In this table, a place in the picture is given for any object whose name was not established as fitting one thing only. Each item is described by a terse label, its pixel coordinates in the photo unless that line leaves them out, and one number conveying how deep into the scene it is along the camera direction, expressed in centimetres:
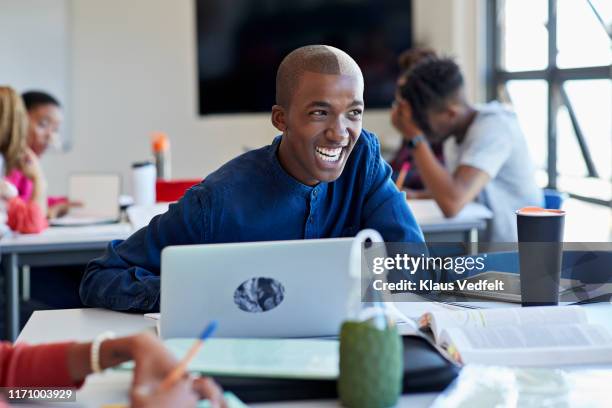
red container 370
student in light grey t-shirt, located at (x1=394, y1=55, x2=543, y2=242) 325
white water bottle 369
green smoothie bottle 115
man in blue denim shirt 171
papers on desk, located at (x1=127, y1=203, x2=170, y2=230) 322
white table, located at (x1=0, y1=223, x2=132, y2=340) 299
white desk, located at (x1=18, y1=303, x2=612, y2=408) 125
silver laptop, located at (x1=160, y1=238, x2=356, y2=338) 135
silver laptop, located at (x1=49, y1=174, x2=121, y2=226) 346
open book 138
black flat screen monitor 590
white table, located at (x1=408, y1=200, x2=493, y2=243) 326
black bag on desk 122
